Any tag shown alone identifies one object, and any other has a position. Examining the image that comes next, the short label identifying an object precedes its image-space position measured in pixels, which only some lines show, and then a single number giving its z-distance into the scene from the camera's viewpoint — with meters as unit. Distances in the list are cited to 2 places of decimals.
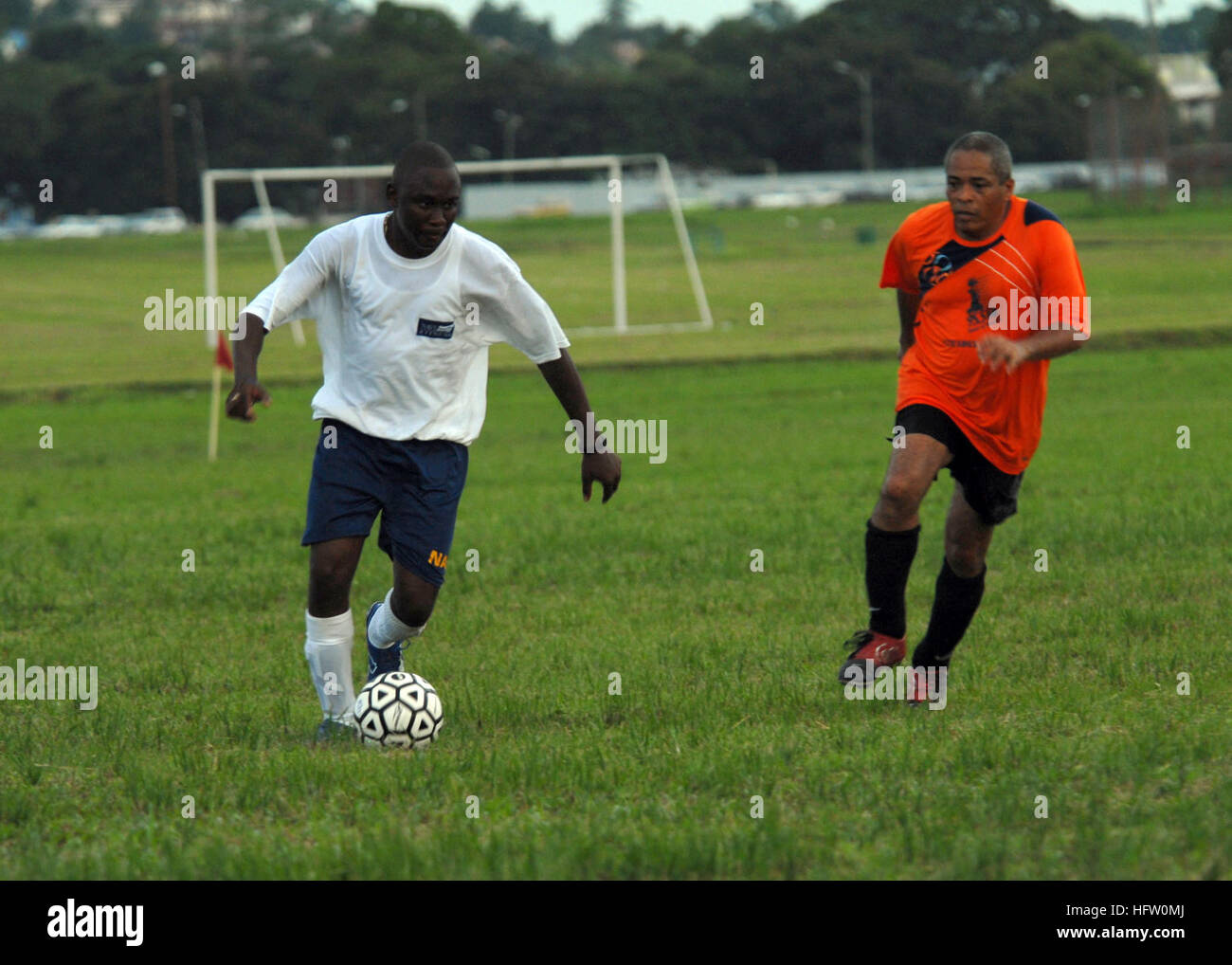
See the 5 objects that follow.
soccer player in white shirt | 5.86
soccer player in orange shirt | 6.25
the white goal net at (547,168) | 25.39
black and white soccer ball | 5.71
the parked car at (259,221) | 59.67
